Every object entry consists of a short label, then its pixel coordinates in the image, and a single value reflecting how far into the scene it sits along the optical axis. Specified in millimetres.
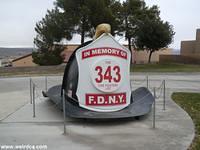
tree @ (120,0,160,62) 33344
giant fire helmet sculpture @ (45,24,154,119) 6602
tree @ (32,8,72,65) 28250
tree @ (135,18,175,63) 29203
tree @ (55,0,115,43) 26359
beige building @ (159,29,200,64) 39969
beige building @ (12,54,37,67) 49531
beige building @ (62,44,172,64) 49338
